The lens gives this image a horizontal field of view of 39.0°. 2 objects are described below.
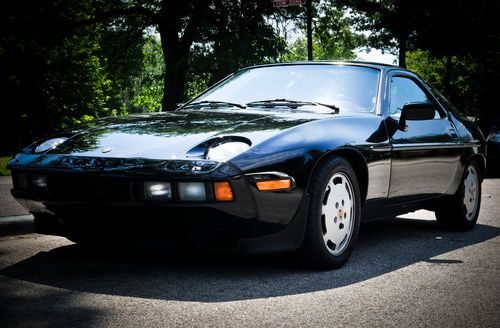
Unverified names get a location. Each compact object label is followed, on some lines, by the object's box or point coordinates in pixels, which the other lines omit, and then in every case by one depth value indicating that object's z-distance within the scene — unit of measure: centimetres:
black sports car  379
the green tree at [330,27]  2508
